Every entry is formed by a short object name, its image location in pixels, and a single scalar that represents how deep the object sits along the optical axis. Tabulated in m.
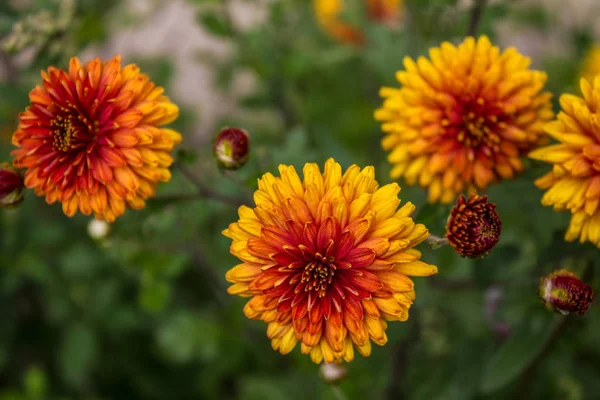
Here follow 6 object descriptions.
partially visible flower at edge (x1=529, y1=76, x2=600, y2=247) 0.32
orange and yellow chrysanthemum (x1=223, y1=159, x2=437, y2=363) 0.31
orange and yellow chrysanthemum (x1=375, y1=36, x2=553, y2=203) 0.34
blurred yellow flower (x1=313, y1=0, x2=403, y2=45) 0.62
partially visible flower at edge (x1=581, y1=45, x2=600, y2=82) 0.53
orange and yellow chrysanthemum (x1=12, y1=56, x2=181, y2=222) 0.33
